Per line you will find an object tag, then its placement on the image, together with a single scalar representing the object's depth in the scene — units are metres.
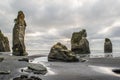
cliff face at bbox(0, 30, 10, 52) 73.39
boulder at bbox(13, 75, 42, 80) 15.72
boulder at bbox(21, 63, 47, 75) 19.02
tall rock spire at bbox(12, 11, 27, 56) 48.69
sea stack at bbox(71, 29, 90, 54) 66.97
